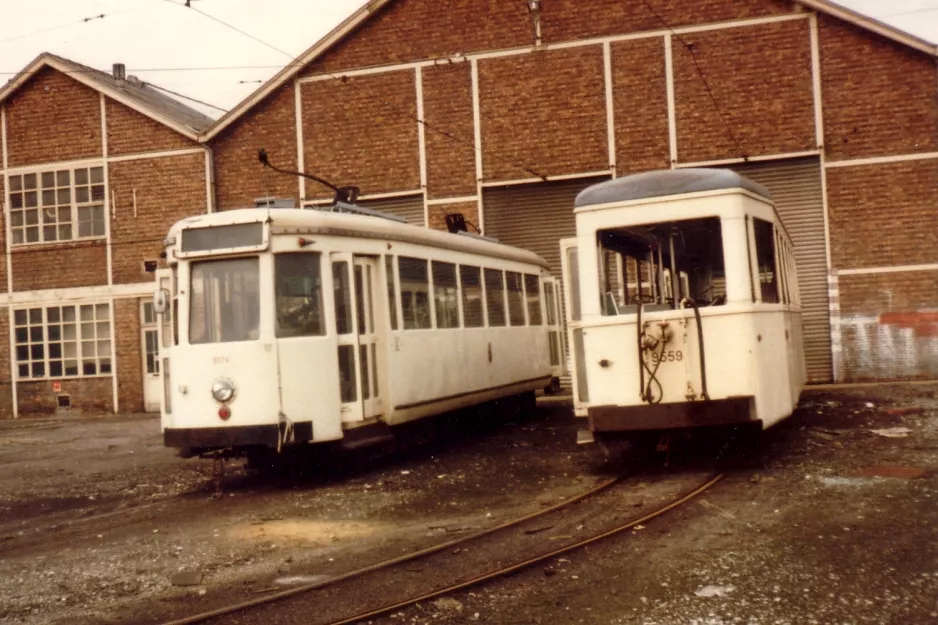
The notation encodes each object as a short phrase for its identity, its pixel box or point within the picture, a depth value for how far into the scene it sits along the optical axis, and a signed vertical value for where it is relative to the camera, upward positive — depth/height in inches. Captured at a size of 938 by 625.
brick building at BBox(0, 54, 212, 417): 966.4 +139.4
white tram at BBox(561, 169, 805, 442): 383.6 +10.9
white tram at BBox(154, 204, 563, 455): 418.9 +12.2
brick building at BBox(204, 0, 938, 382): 810.8 +181.1
